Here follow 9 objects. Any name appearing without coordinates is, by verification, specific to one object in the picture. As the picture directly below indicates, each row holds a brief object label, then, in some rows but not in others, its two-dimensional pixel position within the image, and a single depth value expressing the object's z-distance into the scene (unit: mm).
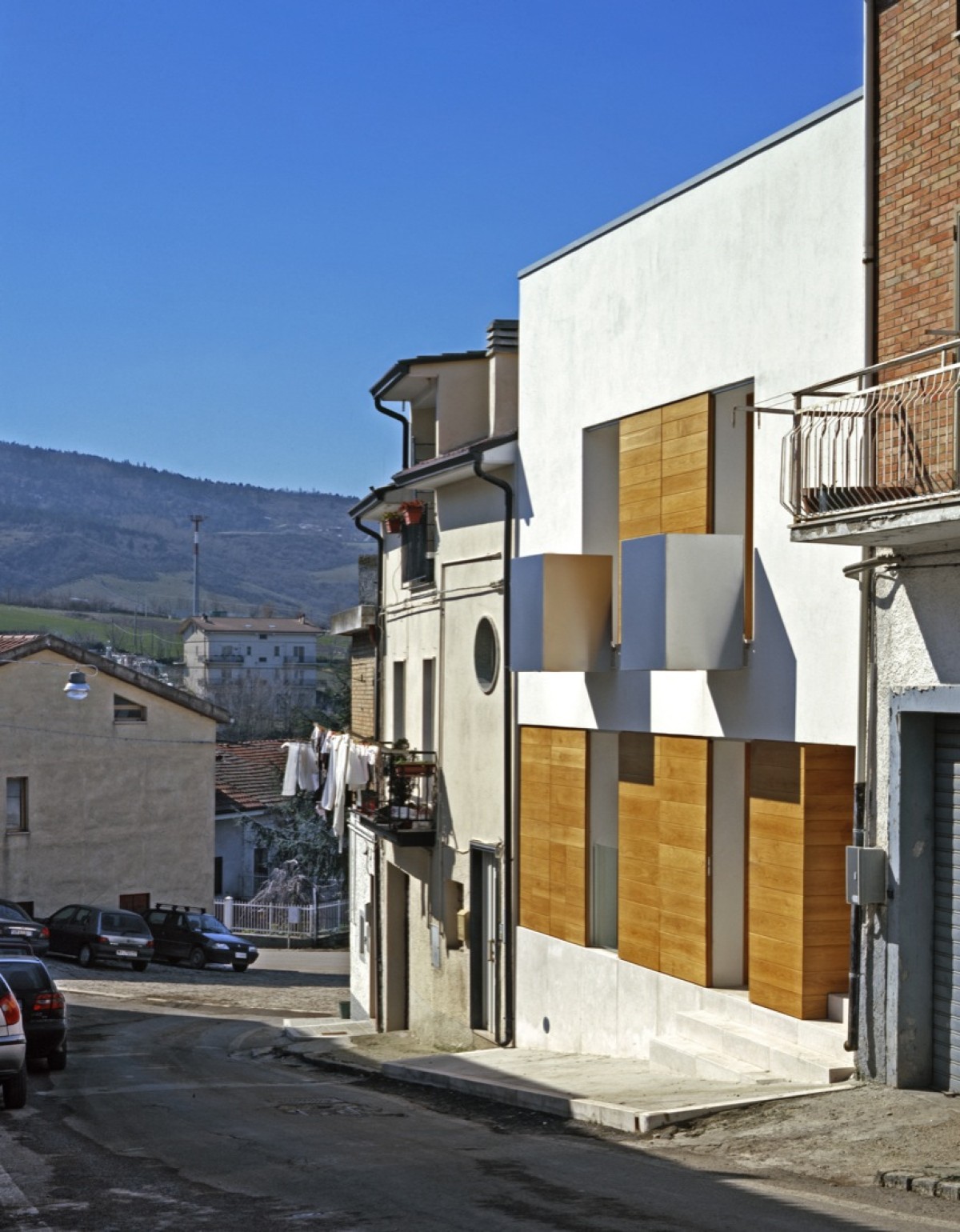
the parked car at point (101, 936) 39531
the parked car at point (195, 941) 42906
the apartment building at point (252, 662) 141000
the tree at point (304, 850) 60375
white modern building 13797
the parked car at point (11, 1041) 13836
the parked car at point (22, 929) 38375
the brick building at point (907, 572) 11977
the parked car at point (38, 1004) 18891
